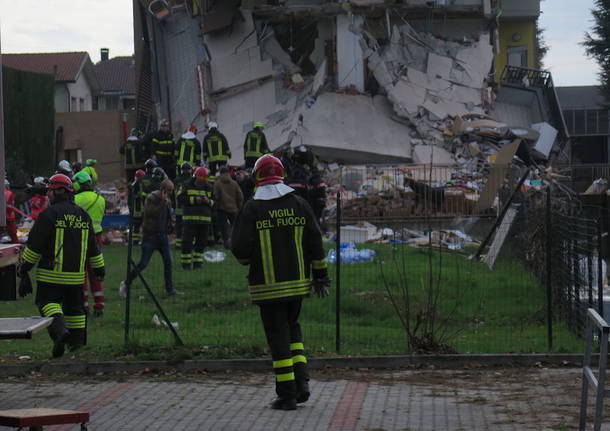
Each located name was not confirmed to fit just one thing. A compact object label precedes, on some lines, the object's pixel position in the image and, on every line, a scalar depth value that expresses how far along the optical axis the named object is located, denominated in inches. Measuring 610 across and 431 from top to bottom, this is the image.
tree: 2426.2
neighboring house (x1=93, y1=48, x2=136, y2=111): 3129.9
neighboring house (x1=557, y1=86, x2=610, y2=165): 2390.5
